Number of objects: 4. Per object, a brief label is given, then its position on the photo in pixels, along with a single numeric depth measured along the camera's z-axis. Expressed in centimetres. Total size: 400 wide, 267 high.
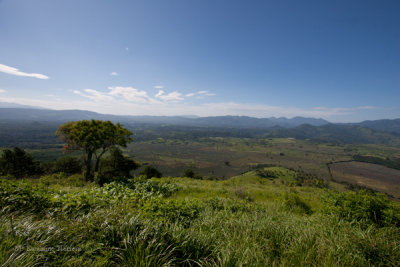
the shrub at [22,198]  456
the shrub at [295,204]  858
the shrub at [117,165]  2169
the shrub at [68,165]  2700
